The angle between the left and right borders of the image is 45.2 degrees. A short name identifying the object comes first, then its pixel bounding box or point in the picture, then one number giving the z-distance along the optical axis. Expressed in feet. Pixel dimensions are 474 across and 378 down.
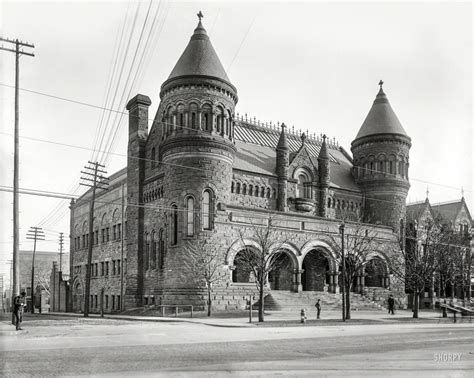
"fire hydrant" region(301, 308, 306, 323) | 90.63
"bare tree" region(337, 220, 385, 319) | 107.32
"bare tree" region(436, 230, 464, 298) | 141.49
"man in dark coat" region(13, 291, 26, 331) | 76.38
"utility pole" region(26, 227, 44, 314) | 209.97
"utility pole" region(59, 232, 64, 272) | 240.12
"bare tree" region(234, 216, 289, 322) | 114.40
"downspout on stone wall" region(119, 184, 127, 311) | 143.62
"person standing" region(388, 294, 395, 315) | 128.55
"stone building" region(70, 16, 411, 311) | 122.93
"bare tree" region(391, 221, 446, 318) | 118.73
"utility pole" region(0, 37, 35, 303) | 82.12
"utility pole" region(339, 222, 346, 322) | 98.25
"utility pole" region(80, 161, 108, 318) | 127.34
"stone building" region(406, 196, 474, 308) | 164.96
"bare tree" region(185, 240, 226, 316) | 119.24
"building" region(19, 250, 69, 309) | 360.69
